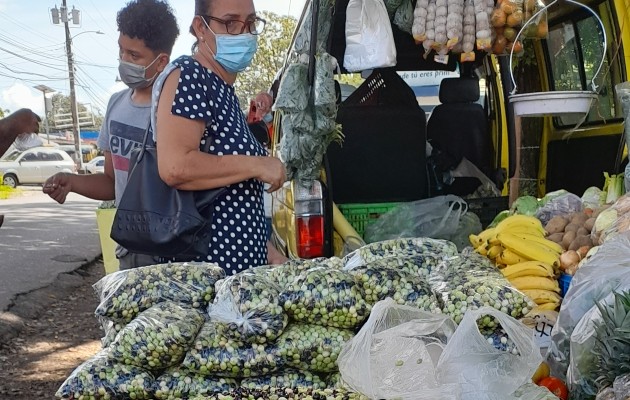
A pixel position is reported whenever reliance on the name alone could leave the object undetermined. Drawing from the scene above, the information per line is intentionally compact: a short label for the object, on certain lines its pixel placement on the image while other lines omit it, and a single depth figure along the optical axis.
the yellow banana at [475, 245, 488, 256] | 3.57
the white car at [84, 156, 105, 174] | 36.68
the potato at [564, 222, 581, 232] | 3.70
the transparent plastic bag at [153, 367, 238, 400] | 1.92
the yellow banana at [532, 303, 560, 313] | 3.09
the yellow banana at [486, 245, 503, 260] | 3.50
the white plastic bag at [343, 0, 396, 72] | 4.09
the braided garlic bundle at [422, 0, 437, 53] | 4.18
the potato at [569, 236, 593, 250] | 3.49
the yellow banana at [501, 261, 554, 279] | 3.26
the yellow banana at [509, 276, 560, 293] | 3.19
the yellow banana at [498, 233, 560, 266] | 3.35
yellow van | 4.08
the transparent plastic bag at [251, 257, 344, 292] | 2.11
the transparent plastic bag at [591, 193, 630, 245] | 3.25
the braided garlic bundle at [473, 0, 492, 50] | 4.11
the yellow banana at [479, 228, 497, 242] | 3.58
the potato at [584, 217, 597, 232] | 3.63
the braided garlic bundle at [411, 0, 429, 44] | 4.20
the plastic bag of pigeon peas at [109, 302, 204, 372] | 1.89
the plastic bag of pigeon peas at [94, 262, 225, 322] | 2.06
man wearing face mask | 3.29
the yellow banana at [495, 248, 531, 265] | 3.40
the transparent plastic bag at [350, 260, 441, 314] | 1.99
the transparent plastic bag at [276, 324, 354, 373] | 1.92
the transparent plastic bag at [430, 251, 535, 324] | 1.95
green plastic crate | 4.72
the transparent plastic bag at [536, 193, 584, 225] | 4.20
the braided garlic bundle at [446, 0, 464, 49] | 4.07
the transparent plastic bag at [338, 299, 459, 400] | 1.72
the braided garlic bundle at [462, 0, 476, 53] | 4.16
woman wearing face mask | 2.42
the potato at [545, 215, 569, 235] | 3.81
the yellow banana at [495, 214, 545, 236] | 3.65
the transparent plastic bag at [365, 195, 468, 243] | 4.48
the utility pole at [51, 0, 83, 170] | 38.75
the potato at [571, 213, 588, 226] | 3.75
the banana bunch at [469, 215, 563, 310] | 3.19
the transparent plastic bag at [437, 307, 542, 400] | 1.72
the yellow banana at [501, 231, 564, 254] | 3.47
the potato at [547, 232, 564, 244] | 3.69
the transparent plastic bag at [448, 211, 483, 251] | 4.63
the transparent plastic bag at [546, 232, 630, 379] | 2.35
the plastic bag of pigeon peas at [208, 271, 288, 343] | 1.90
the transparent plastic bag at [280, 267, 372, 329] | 1.95
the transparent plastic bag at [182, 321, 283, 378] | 1.91
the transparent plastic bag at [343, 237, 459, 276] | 2.27
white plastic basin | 3.68
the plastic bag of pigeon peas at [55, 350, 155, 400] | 1.87
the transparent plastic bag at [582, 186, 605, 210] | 4.22
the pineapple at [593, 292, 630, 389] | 1.84
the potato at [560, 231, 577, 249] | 3.58
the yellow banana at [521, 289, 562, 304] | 3.15
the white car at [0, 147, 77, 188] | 31.56
